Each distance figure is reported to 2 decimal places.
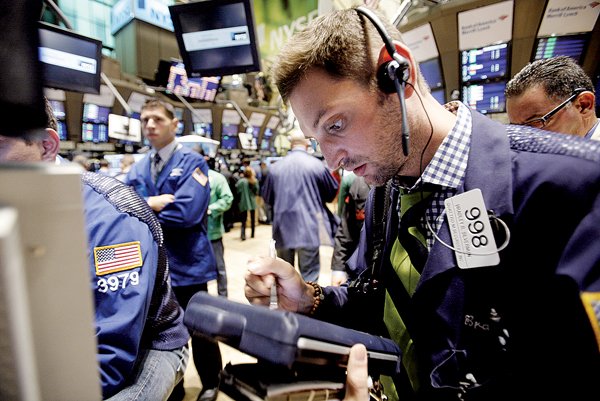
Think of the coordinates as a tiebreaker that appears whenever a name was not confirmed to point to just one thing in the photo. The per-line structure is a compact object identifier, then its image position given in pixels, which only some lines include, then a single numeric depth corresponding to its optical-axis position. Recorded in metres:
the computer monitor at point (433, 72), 4.98
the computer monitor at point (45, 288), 0.23
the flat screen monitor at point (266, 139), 13.01
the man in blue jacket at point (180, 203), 2.34
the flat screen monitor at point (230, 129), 11.07
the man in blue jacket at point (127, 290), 0.97
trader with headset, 0.62
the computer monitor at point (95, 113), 7.42
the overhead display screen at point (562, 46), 3.82
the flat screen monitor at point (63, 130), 7.06
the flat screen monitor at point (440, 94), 5.05
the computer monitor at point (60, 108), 7.07
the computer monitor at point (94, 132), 7.42
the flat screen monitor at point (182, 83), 8.83
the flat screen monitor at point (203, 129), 10.64
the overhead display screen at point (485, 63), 4.29
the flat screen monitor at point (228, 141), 11.05
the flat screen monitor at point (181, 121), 10.11
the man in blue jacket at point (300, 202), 3.42
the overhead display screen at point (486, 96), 4.35
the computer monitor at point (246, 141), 9.96
